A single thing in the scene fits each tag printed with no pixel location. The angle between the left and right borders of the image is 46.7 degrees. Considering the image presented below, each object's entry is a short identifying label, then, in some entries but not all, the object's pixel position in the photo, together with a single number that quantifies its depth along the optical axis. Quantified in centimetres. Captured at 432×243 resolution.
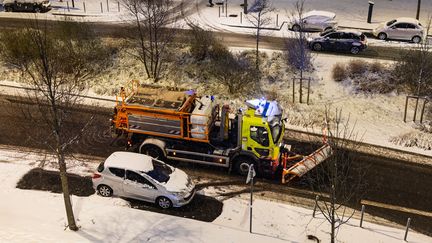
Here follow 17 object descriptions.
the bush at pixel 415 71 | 2653
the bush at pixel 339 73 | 2916
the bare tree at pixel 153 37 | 2912
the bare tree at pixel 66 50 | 2917
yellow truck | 2064
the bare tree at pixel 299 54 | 2770
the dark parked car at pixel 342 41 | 3167
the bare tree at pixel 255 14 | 3641
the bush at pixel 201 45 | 3121
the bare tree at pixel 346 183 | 1930
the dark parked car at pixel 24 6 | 4118
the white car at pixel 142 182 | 1888
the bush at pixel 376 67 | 2941
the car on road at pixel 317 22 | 3512
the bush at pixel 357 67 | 2941
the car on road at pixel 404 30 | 3344
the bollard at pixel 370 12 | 3791
